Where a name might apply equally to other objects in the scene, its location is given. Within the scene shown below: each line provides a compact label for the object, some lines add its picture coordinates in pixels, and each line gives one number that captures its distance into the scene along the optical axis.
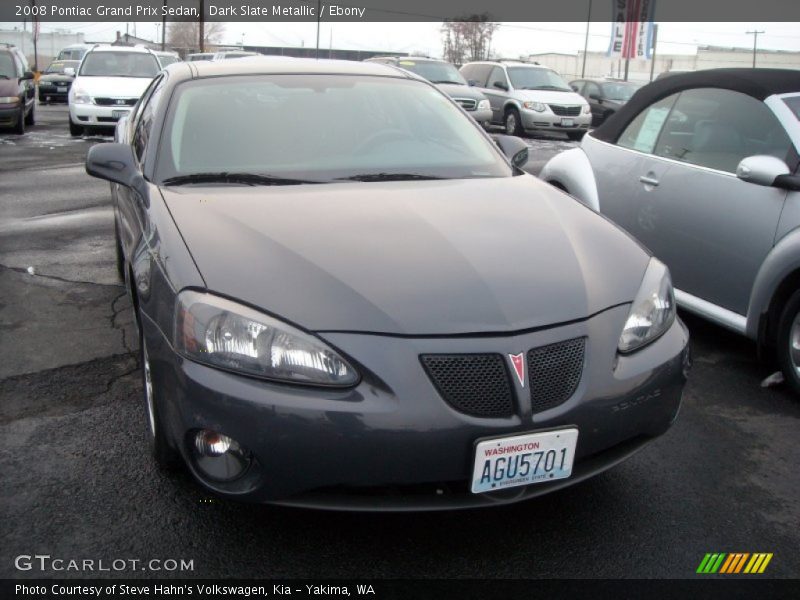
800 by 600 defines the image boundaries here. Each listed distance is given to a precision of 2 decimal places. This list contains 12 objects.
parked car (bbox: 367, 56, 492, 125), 18.20
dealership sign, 40.16
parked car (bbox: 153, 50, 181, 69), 17.70
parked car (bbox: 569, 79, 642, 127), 21.59
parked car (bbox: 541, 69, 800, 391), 4.07
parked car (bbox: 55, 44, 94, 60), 34.84
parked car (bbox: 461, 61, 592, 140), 18.11
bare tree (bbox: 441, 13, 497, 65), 60.56
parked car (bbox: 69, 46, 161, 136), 14.56
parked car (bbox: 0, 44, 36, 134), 14.98
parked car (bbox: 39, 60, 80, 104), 26.48
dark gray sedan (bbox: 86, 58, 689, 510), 2.33
